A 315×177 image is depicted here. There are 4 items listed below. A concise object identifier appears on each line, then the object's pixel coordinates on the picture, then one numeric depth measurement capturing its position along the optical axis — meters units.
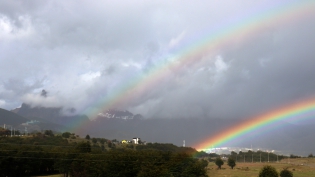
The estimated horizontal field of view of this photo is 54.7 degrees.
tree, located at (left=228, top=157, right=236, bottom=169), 114.82
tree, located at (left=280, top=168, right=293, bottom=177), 67.00
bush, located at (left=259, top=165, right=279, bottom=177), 60.99
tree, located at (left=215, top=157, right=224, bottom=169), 119.56
